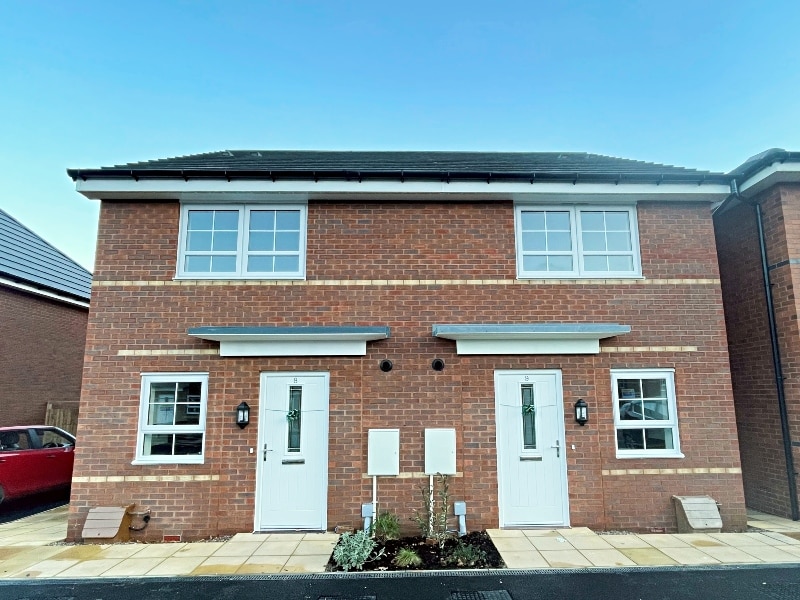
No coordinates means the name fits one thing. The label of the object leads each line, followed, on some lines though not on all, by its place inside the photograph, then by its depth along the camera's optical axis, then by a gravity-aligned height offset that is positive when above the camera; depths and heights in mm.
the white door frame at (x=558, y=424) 5930 -609
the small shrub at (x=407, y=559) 4734 -1996
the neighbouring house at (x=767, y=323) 6363 +960
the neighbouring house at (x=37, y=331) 9781 +1279
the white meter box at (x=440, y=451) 5809 -957
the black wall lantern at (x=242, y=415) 5934 -467
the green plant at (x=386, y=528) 5453 -1891
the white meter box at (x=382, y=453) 5785 -976
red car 7176 -1391
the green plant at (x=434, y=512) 5566 -1766
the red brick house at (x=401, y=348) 5898 +502
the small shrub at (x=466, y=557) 4750 -1987
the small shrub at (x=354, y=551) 4660 -1907
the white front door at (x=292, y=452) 5840 -992
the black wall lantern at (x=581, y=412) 6043 -428
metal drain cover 3967 -2017
